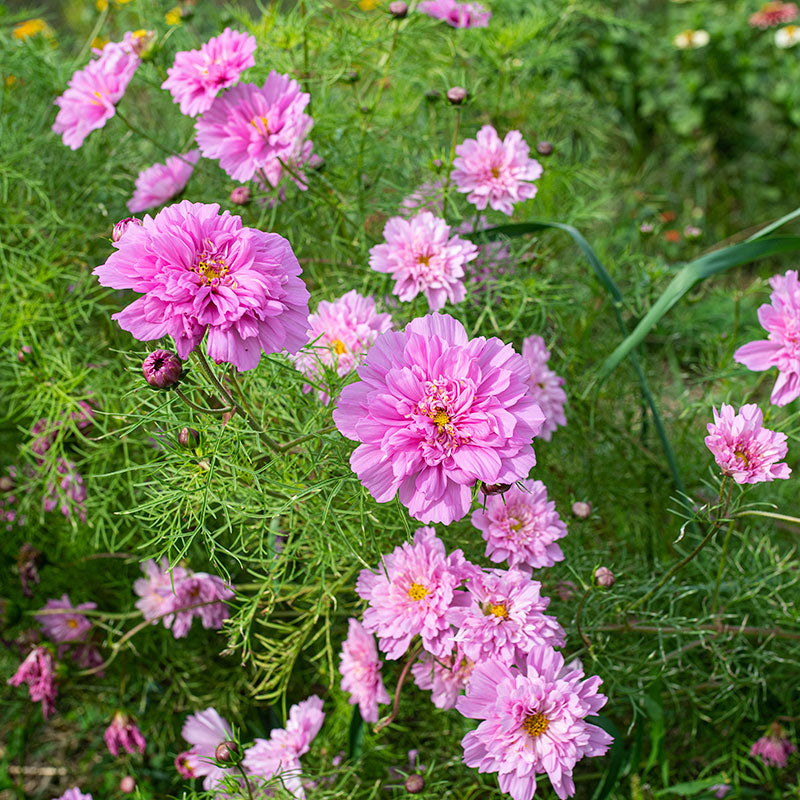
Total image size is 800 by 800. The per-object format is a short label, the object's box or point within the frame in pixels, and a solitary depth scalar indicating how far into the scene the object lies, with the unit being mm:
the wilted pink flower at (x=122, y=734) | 1305
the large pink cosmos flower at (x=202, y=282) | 774
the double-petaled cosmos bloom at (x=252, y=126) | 1170
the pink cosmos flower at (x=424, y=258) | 1135
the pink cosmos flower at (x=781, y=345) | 1089
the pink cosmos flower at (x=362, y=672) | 1119
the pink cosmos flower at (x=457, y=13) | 1391
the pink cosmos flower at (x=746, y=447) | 965
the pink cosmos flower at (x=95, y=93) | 1273
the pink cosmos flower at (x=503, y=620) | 938
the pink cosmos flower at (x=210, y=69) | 1192
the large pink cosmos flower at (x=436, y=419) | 790
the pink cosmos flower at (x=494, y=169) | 1238
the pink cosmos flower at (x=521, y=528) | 1023
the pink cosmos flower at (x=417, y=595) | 962
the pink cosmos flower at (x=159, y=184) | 1307
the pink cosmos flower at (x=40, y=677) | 1291
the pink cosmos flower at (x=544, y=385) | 1228
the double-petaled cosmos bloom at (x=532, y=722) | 881
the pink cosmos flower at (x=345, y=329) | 1107
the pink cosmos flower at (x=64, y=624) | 1361
